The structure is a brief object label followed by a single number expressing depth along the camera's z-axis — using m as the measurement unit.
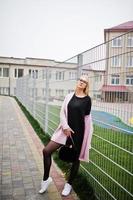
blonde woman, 4.27
